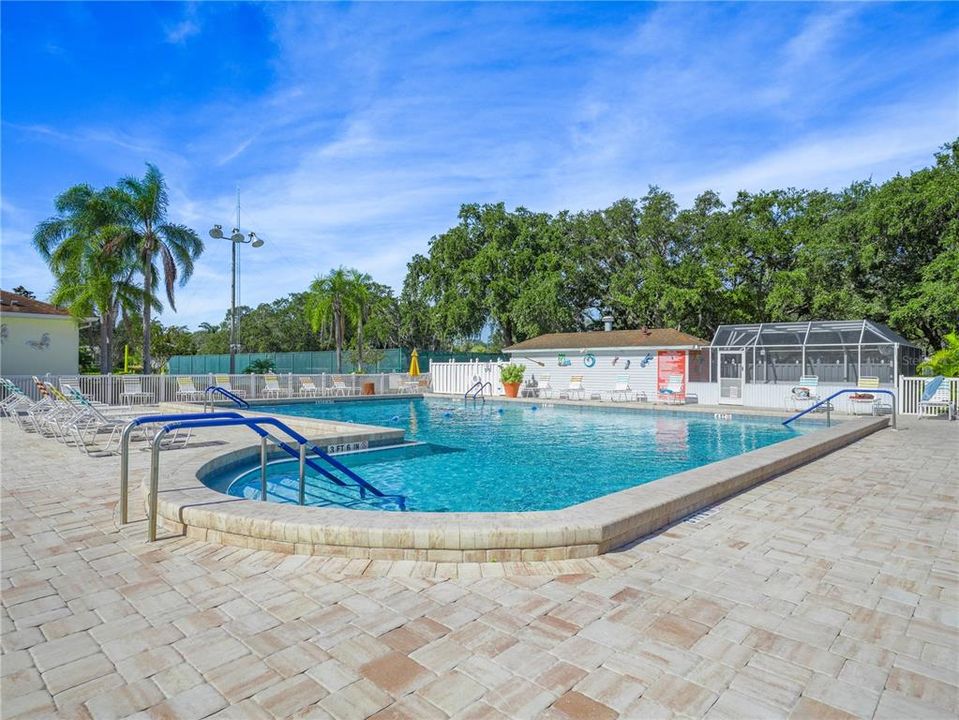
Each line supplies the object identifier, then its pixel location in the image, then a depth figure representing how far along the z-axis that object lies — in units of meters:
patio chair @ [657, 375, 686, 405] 19.73
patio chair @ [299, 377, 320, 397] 21.19
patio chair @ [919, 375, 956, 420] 14.17
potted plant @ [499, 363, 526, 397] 23.67
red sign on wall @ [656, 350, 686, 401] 20.17
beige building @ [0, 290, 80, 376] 19.67
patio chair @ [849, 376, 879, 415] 15.73
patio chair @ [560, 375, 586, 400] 22.76
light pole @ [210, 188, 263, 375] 19.62
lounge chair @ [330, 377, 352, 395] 22.19
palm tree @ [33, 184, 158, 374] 19.88
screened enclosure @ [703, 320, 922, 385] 17.62
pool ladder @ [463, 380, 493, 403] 24.65
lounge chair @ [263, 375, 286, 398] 19.98
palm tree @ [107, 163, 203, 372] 21.47
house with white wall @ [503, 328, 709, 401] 21.16
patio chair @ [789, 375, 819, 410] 16.81
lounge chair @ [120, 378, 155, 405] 16.48
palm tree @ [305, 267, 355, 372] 31.16
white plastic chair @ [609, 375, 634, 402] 21.69
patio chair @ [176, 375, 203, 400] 17.48
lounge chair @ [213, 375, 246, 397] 18.89
